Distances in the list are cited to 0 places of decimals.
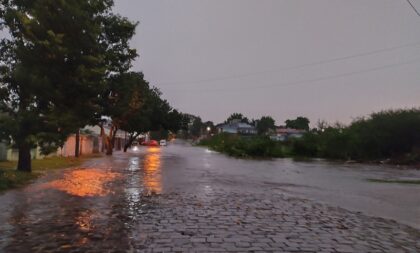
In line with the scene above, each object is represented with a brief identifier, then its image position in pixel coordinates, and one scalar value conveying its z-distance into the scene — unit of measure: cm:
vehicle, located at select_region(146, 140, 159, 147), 11652
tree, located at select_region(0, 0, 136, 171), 1942
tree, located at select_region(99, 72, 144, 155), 2508
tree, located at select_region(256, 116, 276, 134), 19601
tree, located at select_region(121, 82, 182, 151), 6272
